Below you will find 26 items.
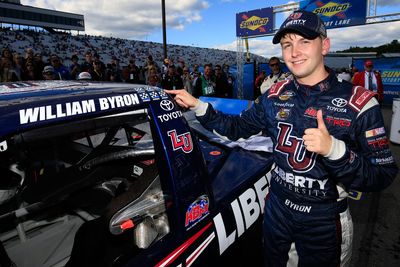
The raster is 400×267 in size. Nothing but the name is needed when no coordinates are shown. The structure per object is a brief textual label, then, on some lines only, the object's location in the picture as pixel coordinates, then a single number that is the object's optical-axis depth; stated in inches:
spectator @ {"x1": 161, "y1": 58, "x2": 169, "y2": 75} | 368.2
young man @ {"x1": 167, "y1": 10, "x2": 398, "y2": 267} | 49.5
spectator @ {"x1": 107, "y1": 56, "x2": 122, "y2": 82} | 313.3
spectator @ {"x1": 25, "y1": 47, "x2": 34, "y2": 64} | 254.6
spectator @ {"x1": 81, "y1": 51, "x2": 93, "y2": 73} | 277.1
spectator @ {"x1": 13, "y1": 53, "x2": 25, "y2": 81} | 250.2
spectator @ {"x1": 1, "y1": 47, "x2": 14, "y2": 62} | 254.4
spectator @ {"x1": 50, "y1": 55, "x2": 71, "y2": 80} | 261.4
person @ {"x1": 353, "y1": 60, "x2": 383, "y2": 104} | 271.9
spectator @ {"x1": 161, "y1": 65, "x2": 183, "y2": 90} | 312.0
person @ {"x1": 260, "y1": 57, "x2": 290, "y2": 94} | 243.4
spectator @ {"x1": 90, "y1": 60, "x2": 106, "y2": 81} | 259.3
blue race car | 48.1
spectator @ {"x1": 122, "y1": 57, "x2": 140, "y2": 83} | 332.2
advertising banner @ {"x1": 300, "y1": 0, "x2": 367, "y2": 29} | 403.1
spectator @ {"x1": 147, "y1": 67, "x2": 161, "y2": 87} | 283.0
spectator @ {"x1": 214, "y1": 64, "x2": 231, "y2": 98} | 331.6
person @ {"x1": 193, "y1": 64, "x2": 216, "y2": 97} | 310.3
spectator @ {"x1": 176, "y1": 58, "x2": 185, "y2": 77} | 399.9
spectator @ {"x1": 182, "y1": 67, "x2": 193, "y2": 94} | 337.6
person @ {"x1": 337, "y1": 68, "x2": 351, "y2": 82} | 432.8
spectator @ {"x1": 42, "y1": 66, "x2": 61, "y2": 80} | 202.7
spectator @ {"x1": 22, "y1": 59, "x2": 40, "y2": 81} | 246.4
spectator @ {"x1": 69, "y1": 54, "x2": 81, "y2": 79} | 277.1
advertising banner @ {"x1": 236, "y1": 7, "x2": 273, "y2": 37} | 495.4
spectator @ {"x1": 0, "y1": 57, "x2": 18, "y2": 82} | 238.3
